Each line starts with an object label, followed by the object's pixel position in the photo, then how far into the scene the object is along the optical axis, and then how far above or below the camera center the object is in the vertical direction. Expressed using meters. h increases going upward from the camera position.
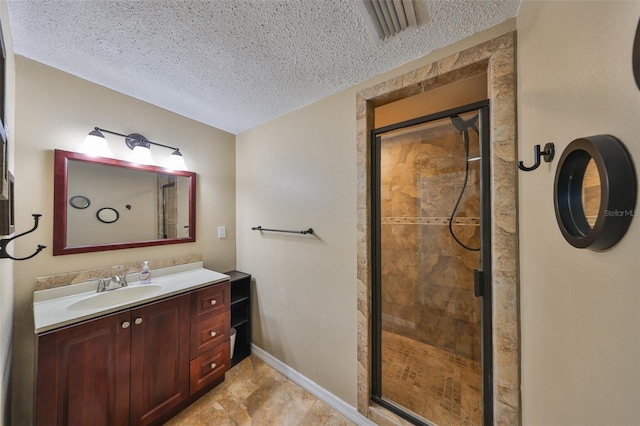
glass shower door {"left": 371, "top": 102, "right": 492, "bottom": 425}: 1.27 -0.45
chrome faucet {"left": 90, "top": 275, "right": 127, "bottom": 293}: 1.45 -0.48
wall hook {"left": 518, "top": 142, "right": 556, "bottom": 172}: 0.66 +0.19
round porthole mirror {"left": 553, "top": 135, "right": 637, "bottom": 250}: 0.38 +0.04
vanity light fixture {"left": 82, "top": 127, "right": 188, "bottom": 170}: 1.43 +0.48
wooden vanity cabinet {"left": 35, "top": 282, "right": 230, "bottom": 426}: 1.04 -0.87
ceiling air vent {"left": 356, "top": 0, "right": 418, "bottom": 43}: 0.92 +0.89
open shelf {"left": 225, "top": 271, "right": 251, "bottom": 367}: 2.11 -1.02
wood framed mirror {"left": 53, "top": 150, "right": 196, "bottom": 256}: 1.38 +0.07
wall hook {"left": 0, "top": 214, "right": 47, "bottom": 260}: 0.84 -0.13
